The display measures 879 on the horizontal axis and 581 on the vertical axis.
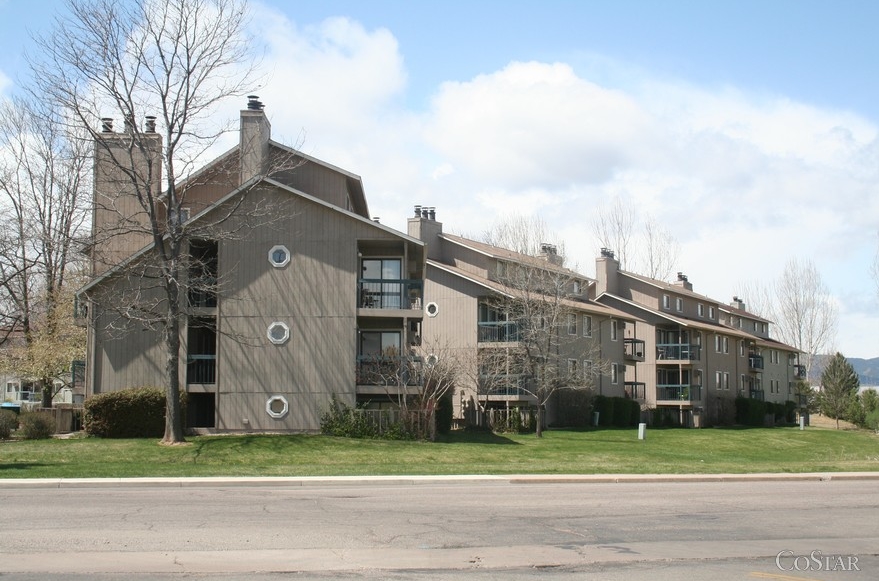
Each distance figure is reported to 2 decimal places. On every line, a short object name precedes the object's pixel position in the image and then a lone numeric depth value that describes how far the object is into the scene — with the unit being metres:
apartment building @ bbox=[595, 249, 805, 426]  61.66
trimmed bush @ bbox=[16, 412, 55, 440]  32.84
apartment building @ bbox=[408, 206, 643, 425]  45.09
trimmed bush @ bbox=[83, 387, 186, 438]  32.09
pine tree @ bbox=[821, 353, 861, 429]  70.56
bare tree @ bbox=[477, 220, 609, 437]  43.97
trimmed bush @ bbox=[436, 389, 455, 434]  37.00
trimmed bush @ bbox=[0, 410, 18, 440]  33.06
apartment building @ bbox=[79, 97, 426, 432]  33.75
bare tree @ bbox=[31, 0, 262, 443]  29.41
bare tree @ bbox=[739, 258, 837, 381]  95.25
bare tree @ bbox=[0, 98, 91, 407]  46.34
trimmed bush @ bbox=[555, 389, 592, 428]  50.31
